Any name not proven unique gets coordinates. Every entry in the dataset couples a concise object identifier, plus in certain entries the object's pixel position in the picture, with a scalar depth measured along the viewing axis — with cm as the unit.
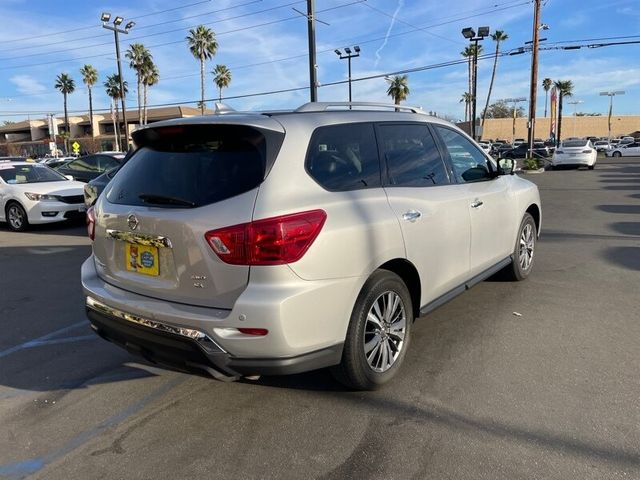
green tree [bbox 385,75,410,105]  6178
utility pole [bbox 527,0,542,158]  2797
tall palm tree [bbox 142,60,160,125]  4795
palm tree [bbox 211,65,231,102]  5697
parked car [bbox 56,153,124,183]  1453
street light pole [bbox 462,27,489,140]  2888
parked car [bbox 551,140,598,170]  2503
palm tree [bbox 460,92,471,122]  8388
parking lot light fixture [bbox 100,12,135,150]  2517
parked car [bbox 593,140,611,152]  4702
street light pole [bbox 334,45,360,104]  3131
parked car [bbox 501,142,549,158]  4018
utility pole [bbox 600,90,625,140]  7361
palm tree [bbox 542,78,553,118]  8894
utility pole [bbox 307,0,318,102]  1695
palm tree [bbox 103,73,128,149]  5988
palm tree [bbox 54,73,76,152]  7312
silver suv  281
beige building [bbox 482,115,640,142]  10112
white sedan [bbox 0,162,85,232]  1104
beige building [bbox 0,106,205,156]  7544
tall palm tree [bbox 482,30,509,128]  5195
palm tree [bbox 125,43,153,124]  4697
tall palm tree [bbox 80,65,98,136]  6450
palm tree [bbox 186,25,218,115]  4584
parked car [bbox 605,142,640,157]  4350
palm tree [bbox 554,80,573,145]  8106
